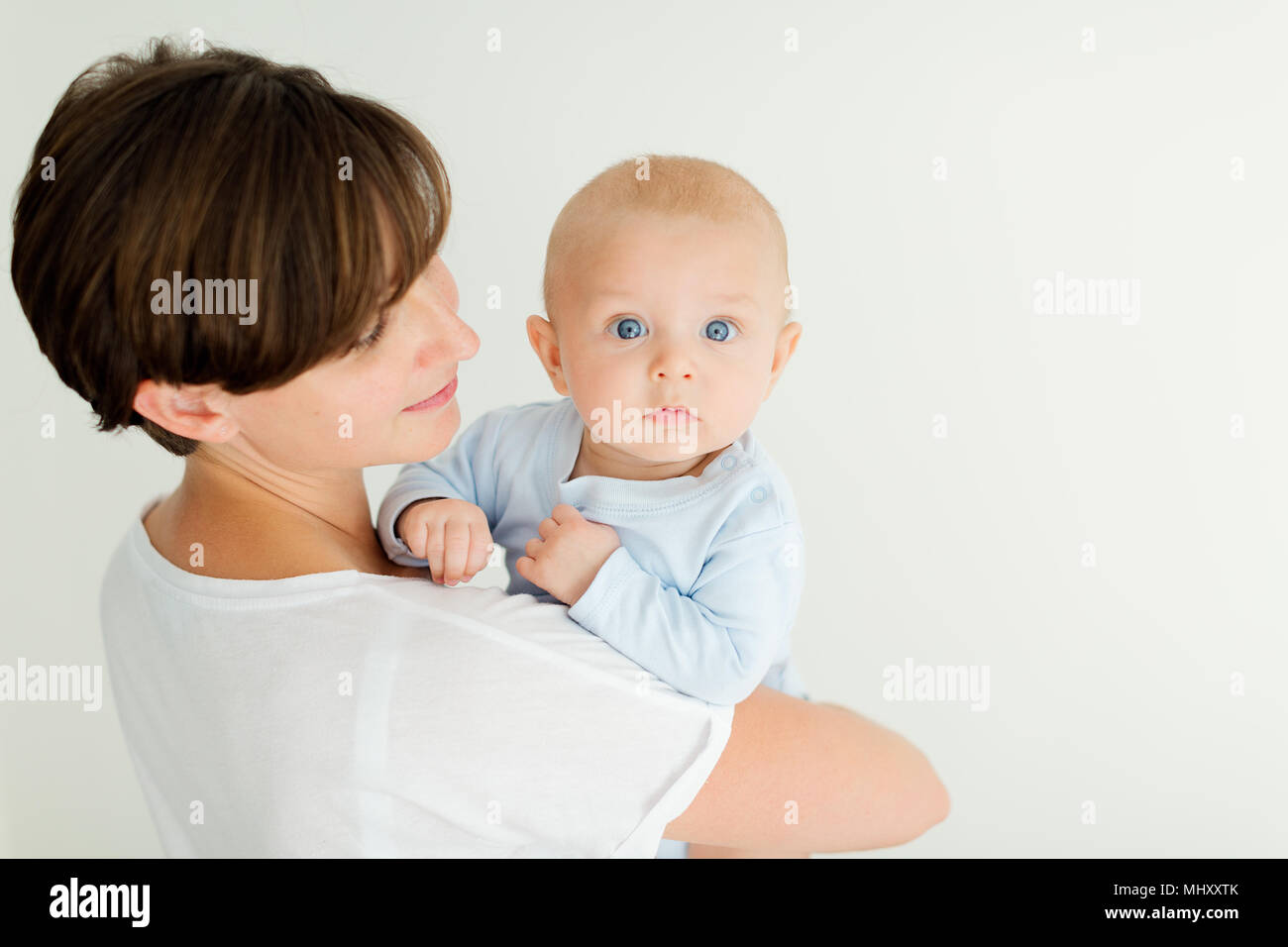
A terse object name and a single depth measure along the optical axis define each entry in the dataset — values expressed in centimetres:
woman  58
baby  67
